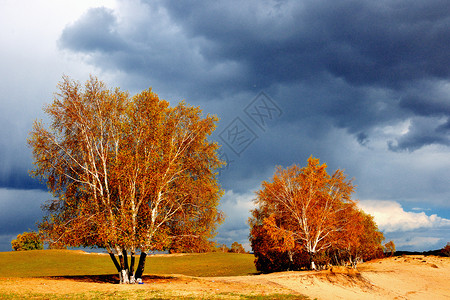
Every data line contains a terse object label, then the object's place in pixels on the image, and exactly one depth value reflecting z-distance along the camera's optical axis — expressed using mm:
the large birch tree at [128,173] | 26969
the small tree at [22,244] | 125181
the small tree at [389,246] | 72488
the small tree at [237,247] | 167625
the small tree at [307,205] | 42281
